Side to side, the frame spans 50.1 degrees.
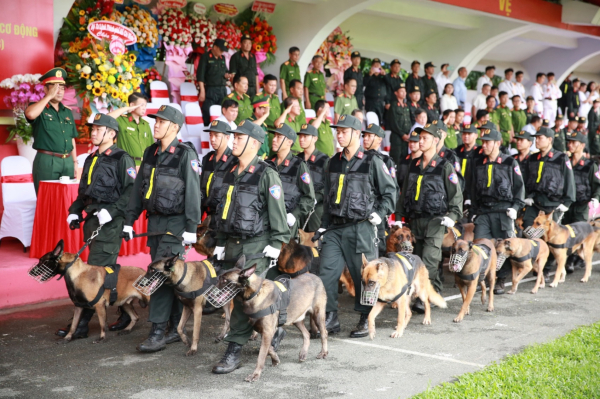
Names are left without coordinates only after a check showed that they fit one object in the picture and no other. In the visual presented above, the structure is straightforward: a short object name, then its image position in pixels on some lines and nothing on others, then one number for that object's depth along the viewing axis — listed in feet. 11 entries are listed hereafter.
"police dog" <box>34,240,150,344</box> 20.29
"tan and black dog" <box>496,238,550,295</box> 28.22
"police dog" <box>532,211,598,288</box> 31.37
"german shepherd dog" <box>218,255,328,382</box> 17.21
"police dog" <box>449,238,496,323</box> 24.41
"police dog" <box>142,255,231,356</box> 18.93
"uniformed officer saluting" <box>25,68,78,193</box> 28.35
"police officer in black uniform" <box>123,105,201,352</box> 20.26
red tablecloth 26.86
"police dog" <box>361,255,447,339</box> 21.12
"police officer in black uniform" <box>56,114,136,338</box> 22.36
